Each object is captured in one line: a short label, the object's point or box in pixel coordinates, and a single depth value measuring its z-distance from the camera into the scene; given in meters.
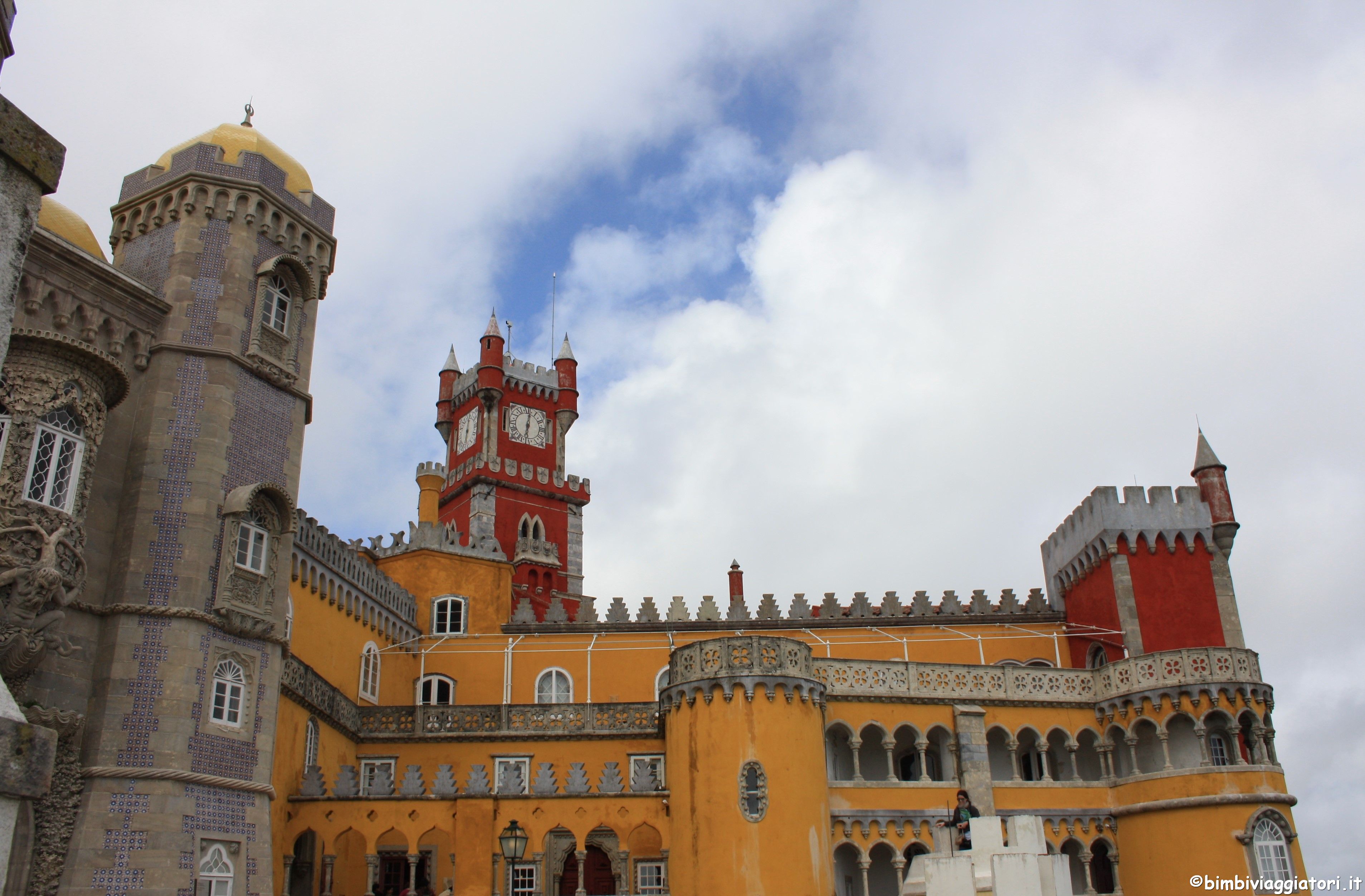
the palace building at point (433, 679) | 18.41
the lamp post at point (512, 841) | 19.08
